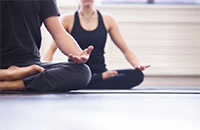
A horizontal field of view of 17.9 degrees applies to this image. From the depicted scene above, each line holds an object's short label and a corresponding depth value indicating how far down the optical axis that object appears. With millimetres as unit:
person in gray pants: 3845
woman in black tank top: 4614
